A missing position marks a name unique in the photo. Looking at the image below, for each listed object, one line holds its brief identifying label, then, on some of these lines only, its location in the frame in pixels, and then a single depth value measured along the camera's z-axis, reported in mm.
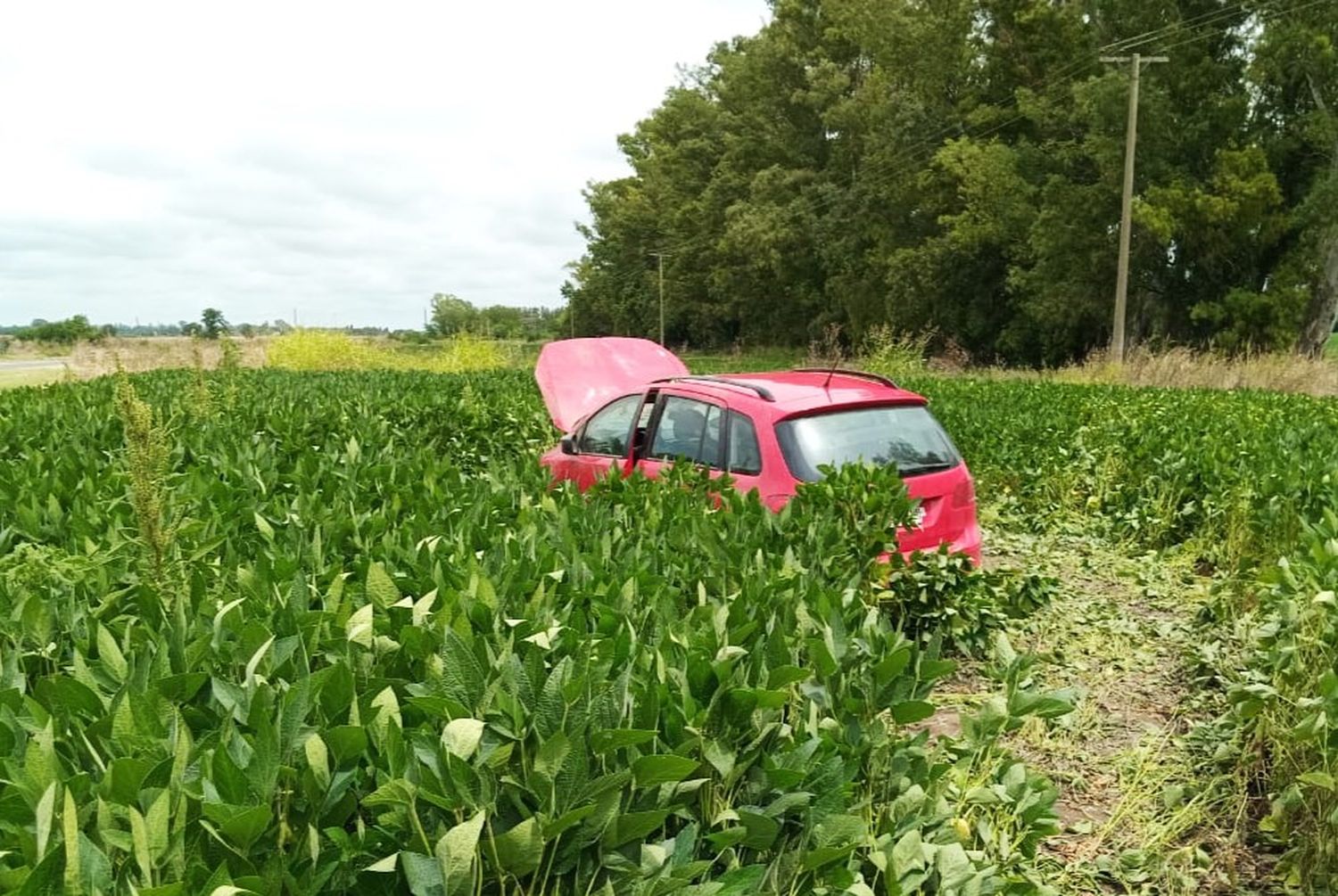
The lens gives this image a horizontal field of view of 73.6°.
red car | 5375
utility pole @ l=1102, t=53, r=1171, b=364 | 24062
